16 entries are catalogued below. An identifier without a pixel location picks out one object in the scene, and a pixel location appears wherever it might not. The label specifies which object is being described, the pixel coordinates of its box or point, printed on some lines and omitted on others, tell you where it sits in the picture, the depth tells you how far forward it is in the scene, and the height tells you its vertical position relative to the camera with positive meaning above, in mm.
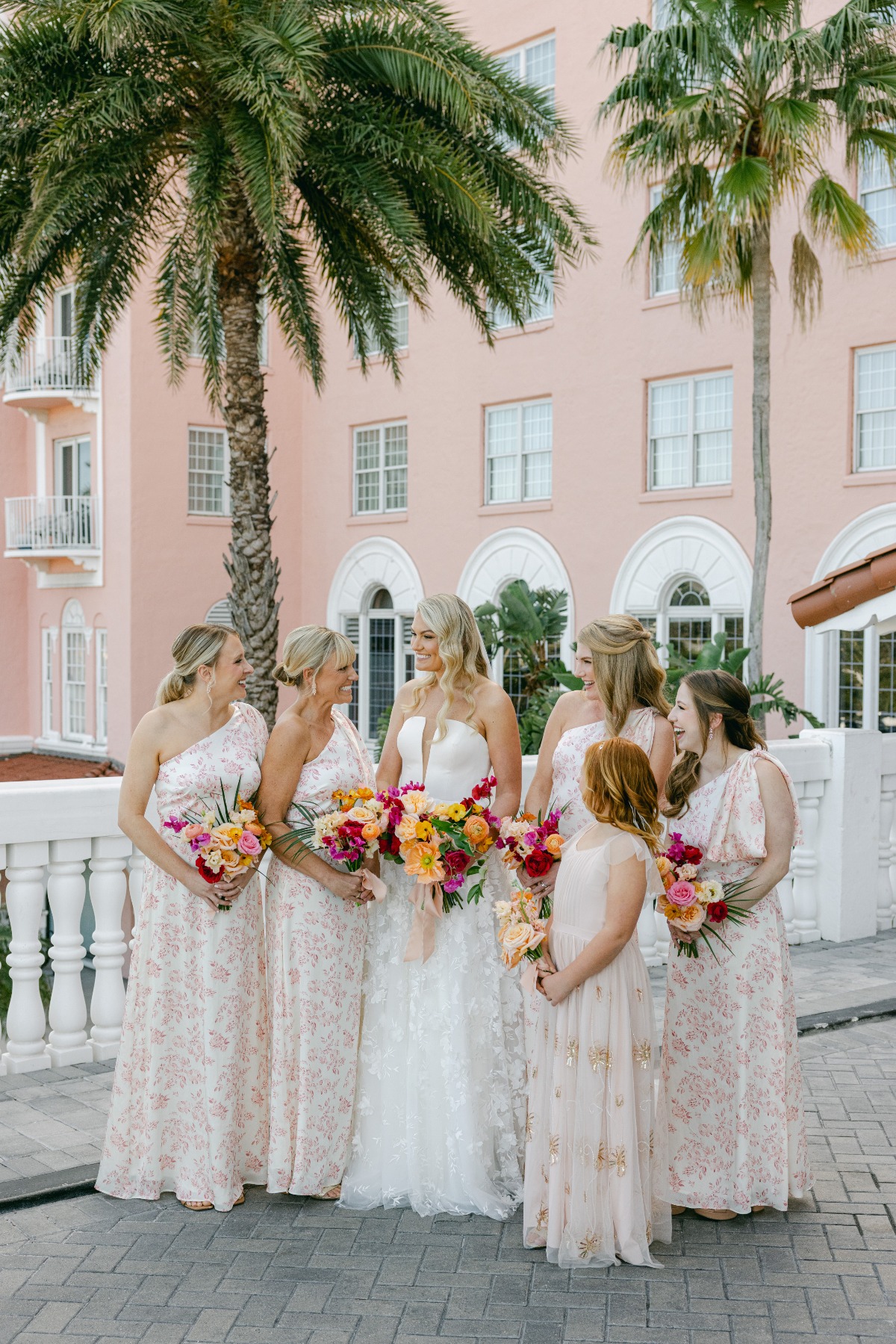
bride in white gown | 4656 -1394
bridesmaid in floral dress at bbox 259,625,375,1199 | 4676 -1145
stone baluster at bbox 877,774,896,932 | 9133 -1563
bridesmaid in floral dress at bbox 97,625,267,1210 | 4660 -1210
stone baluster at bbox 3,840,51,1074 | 5848 -1439
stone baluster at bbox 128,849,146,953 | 6134 -1121
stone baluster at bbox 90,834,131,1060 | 6047 -1399
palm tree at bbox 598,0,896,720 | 15398 +5991
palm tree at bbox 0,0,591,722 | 10523 +4028
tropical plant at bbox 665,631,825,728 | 15945 -457
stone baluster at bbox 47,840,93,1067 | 5965 -1444
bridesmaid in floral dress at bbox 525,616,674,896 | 4914 -307
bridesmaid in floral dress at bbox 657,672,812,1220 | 4566 -1337
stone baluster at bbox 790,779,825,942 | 8711 -1586
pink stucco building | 19297 +2877
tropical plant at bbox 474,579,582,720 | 20078 +78
